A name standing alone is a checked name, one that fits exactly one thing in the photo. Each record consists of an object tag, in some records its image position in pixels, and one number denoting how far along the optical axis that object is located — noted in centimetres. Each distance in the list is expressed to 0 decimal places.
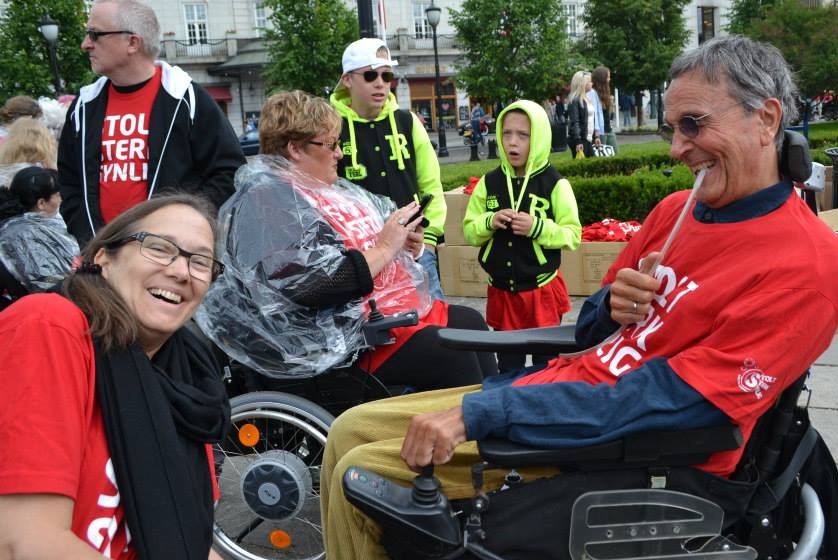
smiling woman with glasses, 154
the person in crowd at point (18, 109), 704
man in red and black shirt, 367
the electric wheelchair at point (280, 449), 305
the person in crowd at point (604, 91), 1197
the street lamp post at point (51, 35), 1684
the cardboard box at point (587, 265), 645
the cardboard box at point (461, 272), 709
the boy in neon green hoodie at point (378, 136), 441
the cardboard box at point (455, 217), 718
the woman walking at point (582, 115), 1062
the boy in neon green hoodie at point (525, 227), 429
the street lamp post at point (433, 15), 2392
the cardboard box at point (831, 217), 557
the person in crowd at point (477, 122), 2591
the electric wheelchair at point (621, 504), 199
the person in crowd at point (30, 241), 434
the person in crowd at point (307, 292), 304
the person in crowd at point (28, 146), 546
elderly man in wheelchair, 196
